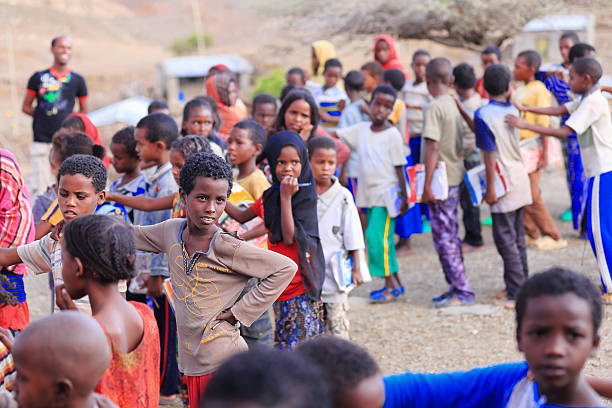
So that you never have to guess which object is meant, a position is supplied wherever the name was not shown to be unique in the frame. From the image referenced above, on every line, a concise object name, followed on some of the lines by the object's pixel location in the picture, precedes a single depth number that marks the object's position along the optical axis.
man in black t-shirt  17.41
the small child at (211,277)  6.84
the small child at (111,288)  5.41
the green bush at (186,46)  61.75
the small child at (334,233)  10.10
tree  23.12
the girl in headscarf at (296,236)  8.98
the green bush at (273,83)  34.94
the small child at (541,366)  4.15
